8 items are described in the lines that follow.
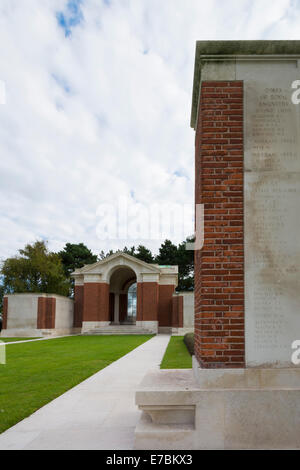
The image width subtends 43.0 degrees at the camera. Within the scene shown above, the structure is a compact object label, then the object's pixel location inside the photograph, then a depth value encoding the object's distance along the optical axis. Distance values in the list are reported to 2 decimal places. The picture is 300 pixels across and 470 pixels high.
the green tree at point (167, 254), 56.56
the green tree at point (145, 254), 57.31
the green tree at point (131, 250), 66.36
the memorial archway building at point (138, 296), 32.31
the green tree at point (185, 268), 54.10
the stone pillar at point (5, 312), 27.59
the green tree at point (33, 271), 40.03
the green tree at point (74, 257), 56.25
